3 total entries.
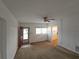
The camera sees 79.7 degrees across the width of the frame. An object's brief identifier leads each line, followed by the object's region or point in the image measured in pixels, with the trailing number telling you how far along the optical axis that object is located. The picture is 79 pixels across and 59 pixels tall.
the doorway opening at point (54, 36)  4.44
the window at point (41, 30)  5.47
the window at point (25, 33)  4.90
